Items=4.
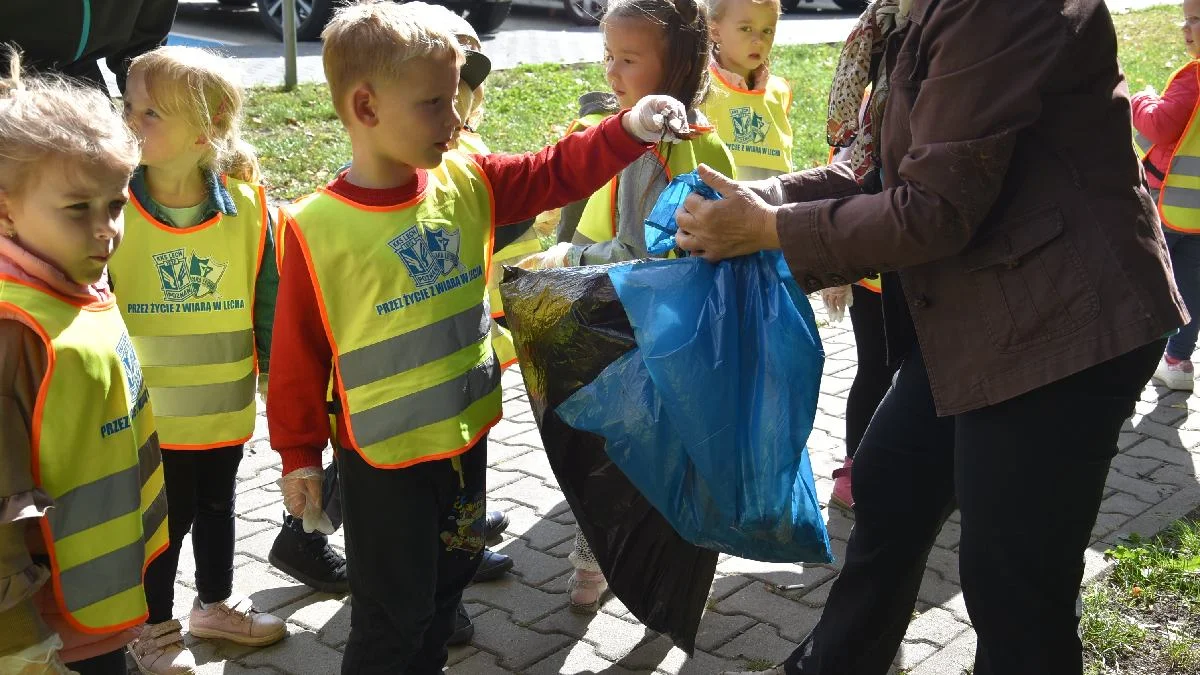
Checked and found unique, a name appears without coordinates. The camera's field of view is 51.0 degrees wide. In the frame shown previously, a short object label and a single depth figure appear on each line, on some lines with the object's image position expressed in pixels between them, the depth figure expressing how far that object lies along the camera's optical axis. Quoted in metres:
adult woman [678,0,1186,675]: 2.18
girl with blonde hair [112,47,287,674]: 3.09
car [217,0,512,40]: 12.17
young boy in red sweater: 2.58
